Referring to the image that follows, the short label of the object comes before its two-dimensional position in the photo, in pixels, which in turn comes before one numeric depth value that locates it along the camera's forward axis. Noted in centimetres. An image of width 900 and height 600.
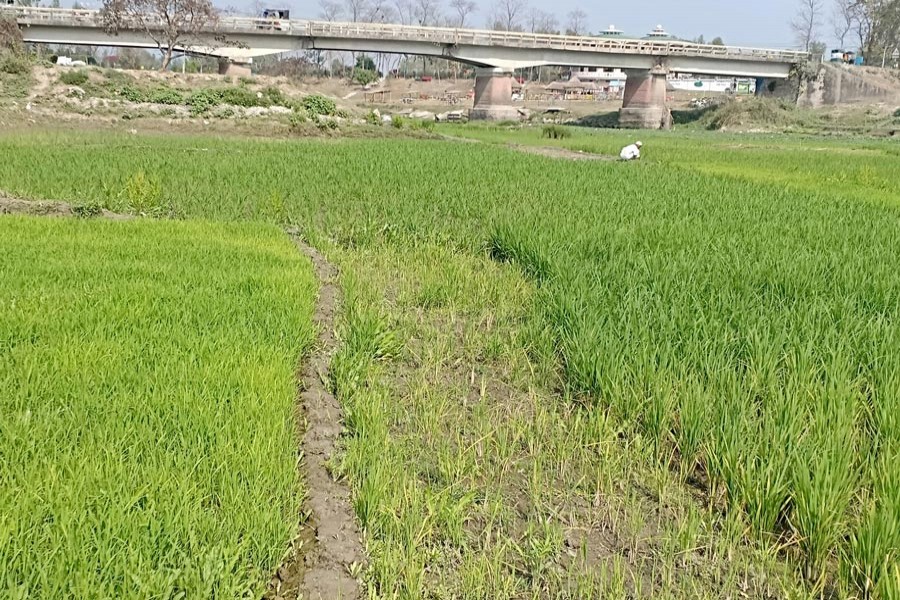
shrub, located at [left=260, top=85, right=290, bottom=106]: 2636
